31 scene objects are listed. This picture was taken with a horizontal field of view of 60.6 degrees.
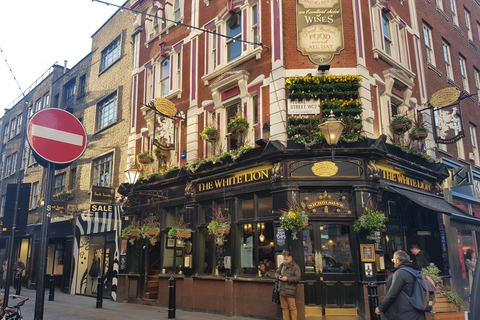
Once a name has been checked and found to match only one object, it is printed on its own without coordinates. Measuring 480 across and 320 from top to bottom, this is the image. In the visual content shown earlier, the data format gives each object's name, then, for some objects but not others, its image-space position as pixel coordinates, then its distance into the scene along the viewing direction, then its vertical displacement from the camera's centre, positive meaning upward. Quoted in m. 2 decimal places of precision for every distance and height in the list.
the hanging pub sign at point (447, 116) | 13.85 +5.00
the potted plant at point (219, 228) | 12.13 +0.86
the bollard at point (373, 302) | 7.89 -0.88
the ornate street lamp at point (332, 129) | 10.23 +3.09
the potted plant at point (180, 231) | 13.22 +0.88
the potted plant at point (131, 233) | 15.40 +0.95
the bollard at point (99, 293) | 13.98 -1.11
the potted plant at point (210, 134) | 13.15 +3.88
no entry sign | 5.00 +1.53
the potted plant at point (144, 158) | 15.98 +3.82
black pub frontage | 10.42 +0.93
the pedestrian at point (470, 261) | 14.76 -0.26
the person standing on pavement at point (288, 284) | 9.33 -0.61
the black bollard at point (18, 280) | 18.88 -0.92
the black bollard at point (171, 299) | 11.05 -1.08
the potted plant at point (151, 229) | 14.80 +1.04
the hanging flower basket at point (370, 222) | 10.13 +0.81
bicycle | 6.98 -0.88
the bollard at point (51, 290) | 16.09 -1.14
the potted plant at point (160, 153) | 15.56 +3.91
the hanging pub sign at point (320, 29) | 11.87 +6.47
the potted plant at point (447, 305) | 9.45 -1.15
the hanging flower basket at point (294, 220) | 10.10 +0.87
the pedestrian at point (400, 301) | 5.47 -0.60
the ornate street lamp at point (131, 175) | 15.38 +3.07
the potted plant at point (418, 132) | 13.03 +3.78
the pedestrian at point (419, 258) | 11.38 -0.10
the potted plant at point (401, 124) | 12.06 +3.77
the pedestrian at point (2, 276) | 20.71 -0.77
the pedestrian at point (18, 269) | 19.79 -0.42
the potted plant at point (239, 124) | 12.34 +3.90
